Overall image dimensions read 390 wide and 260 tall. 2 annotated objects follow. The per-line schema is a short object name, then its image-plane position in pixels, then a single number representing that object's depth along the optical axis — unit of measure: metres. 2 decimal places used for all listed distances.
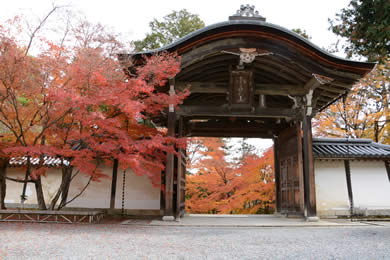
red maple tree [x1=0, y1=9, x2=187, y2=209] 7.25
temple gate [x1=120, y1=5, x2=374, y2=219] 8.47
